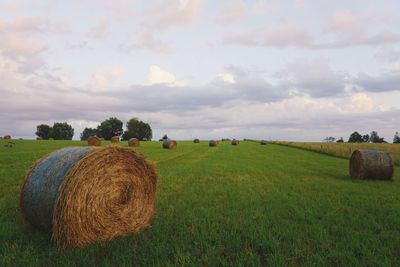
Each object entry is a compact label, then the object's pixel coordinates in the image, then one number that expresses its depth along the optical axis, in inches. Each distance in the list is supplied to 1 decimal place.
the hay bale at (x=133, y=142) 2104.9
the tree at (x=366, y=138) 5811.0
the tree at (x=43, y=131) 5103.3
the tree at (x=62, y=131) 5277.6
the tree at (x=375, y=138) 5299.2
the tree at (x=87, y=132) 5779.0
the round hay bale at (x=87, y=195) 282.0
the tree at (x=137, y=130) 5083.7
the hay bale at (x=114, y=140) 2736.2
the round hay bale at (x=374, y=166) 746.8
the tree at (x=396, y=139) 5215.6
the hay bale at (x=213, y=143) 2354.8
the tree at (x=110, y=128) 4926.2
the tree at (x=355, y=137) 5777.6
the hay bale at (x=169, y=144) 1890.6
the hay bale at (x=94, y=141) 1958.4
